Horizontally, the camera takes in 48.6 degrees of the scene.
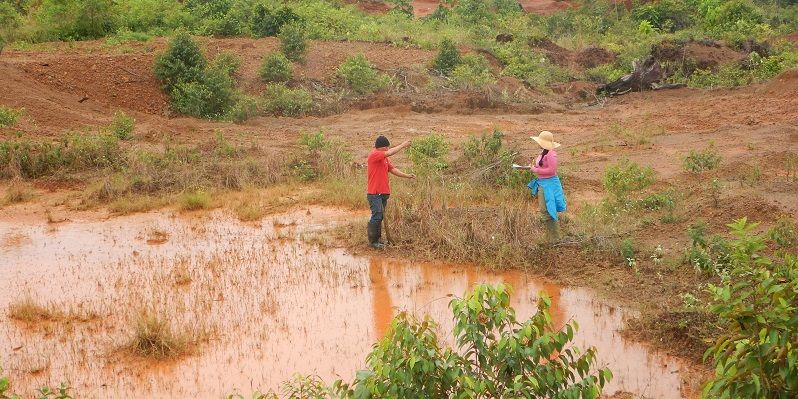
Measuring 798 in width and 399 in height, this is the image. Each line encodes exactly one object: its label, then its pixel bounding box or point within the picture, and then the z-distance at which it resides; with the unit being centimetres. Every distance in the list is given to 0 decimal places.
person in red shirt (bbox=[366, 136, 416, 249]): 1066
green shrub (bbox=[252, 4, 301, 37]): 2491
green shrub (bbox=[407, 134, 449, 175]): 1362
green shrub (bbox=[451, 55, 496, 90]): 2148
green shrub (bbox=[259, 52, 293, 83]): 2091
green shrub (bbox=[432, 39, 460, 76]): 2283
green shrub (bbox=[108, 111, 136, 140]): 1633
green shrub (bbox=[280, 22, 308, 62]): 2223
